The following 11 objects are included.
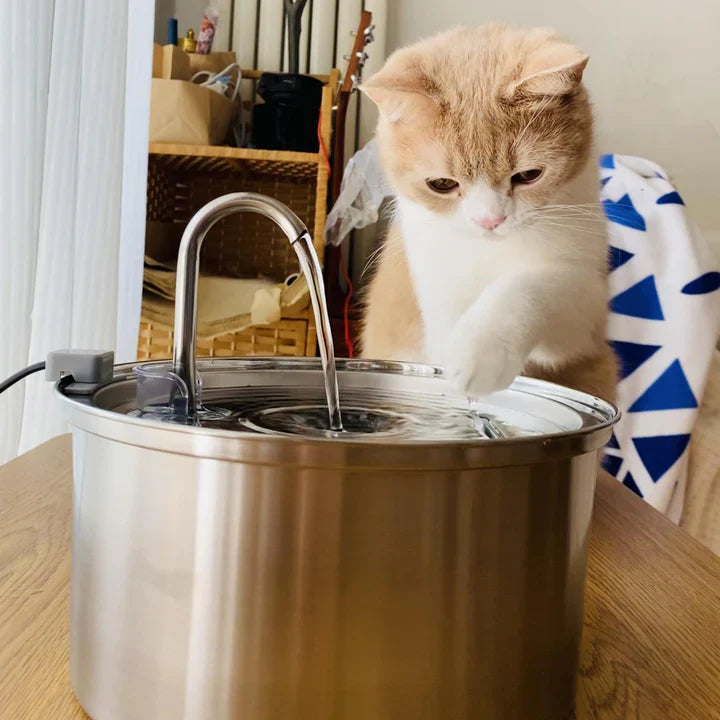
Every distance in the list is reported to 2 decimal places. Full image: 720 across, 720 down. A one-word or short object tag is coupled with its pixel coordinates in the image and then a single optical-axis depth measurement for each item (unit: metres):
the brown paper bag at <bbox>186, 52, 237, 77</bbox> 2.03
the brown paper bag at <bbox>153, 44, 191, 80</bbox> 1.88
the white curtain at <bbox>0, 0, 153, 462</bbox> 1.05
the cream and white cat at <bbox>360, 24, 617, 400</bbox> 0.88
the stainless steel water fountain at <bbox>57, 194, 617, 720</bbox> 0.31
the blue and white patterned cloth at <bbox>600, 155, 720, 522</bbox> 1.49
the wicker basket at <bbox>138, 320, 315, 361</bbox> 1.96
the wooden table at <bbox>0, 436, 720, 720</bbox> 0.40
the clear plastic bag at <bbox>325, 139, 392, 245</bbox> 1.84
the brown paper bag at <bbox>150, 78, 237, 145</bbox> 1.78
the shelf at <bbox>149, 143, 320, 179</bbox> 1.83
